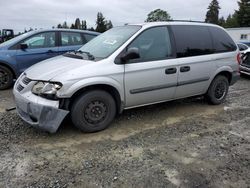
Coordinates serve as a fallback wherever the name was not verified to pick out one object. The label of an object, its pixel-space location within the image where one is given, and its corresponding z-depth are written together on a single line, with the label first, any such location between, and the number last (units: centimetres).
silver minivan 298
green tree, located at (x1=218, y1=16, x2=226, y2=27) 5250
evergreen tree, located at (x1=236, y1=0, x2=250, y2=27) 3938
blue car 527
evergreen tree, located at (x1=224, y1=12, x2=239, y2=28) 4346
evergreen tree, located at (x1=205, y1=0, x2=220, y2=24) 5288
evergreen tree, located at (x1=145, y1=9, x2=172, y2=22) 5727
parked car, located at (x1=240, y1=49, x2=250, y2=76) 734
